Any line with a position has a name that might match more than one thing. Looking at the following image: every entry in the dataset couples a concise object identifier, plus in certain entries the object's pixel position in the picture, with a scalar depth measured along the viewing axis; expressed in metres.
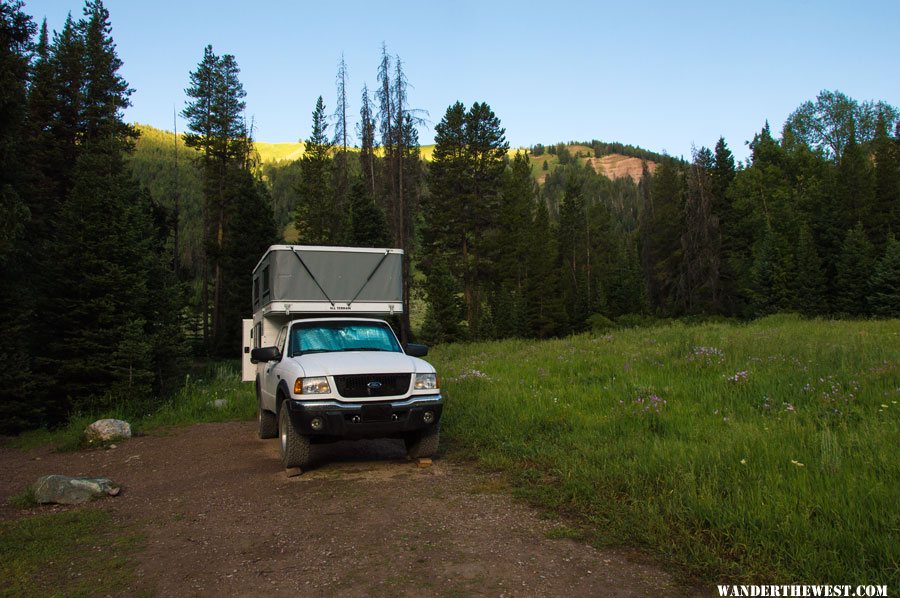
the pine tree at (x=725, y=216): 48.12
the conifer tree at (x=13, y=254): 12.72
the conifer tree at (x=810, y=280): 41.94
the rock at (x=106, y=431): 10.30
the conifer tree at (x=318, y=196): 43.22
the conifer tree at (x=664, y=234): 59.59
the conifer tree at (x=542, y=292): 53.22
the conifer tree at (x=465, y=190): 45.38
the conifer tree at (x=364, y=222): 35.41
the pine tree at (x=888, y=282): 35.83
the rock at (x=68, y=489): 6.23
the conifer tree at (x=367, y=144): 36.28
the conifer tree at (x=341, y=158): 37.56
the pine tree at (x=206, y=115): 38.22
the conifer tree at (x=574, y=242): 64.50
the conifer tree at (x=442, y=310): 39.31
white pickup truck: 6.63
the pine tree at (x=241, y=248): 34.53
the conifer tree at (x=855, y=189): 44.62
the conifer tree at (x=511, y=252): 48.19
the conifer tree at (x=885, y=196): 43.88
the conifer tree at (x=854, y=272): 40.25
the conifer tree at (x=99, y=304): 14.36
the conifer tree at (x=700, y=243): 43.09
